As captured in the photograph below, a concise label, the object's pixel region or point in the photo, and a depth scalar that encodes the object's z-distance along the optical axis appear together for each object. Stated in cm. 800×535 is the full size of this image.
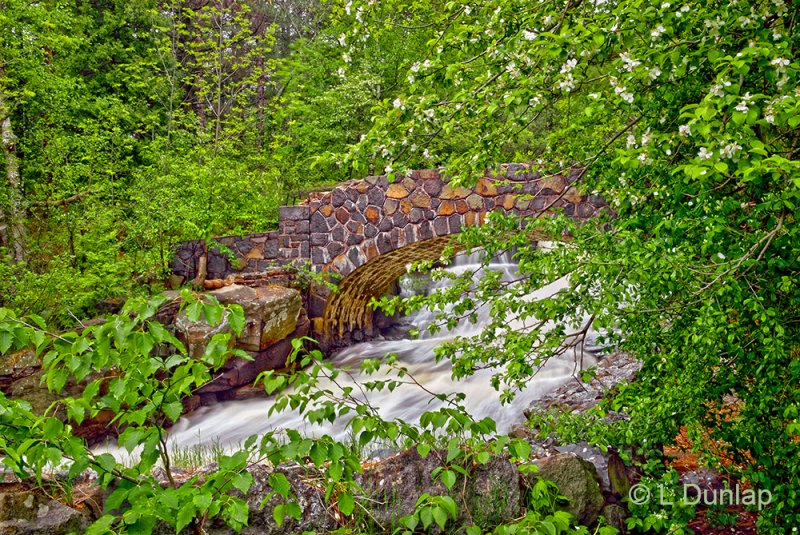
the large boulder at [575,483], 272
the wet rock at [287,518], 218
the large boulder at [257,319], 612
